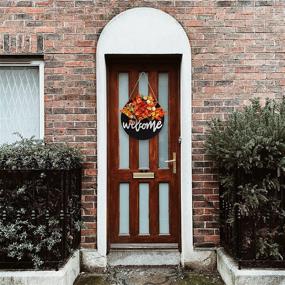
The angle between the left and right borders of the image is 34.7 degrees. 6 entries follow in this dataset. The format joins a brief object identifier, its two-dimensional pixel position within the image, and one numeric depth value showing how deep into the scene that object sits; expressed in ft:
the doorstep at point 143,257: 18.65
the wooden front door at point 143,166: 19.21
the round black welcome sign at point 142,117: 19.10
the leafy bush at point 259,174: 15.42
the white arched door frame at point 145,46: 18.28
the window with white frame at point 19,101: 18.98
